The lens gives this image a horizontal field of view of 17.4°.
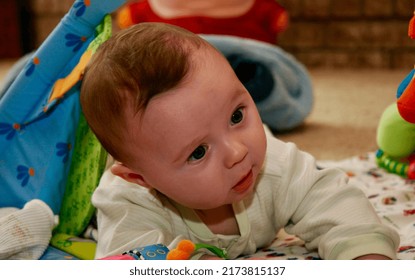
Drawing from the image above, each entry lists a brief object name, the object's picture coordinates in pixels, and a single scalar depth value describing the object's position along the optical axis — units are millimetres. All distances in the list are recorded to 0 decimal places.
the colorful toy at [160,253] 990
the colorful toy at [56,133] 1176
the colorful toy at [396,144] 1245
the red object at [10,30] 3129
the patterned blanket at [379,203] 1091
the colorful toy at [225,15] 2093
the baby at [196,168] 983
